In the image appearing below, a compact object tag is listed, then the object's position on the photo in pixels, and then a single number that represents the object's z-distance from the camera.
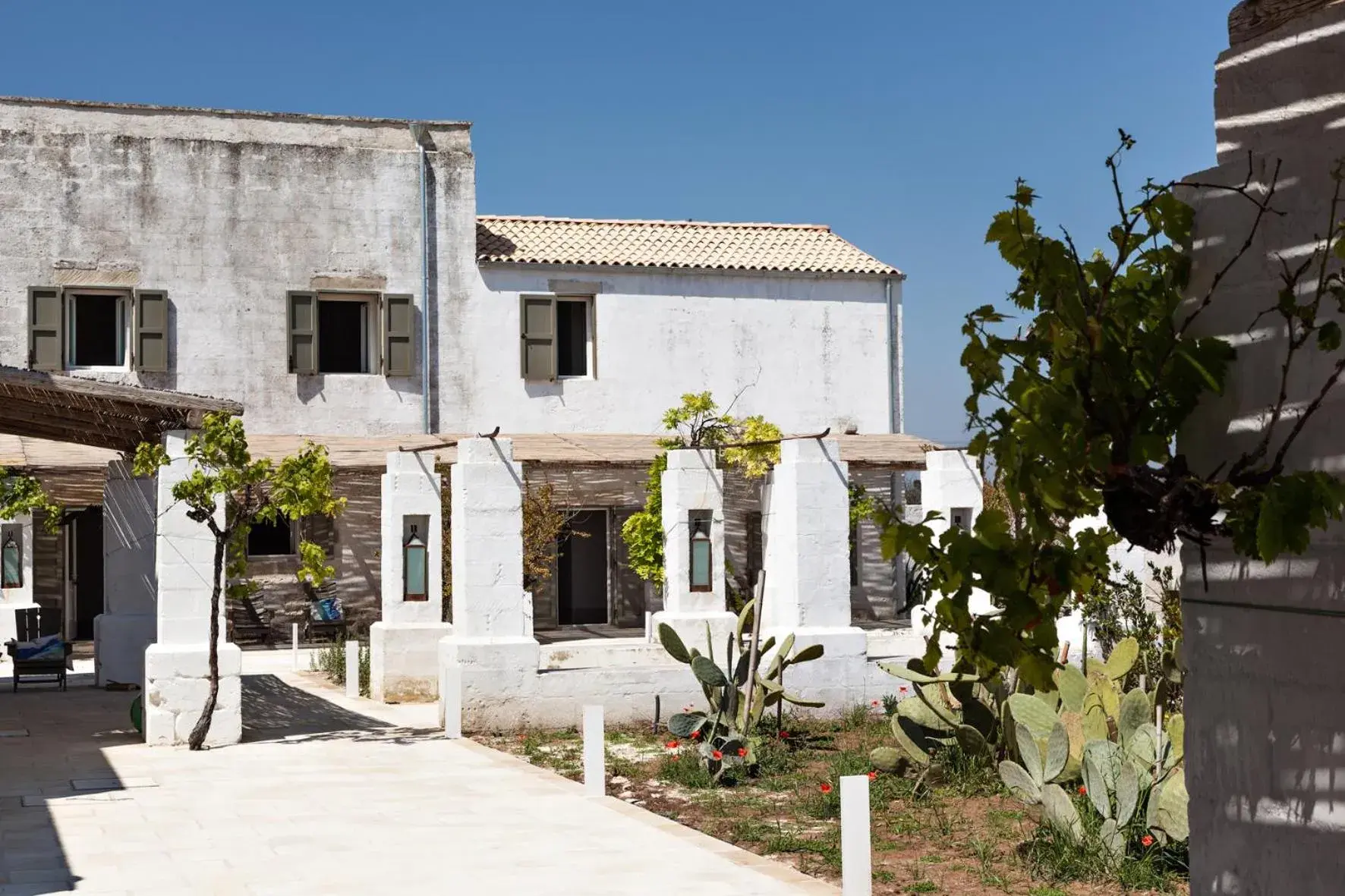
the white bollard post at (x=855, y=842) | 7.40
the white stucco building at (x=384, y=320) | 24.14
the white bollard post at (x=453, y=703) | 14.12
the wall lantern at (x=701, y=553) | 17.80
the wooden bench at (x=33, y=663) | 18.22
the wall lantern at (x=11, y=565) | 23.38
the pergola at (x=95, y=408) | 12.93
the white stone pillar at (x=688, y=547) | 17.61
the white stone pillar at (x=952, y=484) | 16.88
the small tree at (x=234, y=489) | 13.34
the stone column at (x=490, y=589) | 14.55
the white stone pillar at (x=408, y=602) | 17.64
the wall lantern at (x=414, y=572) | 18.12
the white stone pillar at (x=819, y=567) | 15.21
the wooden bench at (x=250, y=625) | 25.12
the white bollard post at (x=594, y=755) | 10.94
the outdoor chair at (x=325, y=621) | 25.23
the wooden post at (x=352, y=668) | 18.14
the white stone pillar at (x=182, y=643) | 13.51
